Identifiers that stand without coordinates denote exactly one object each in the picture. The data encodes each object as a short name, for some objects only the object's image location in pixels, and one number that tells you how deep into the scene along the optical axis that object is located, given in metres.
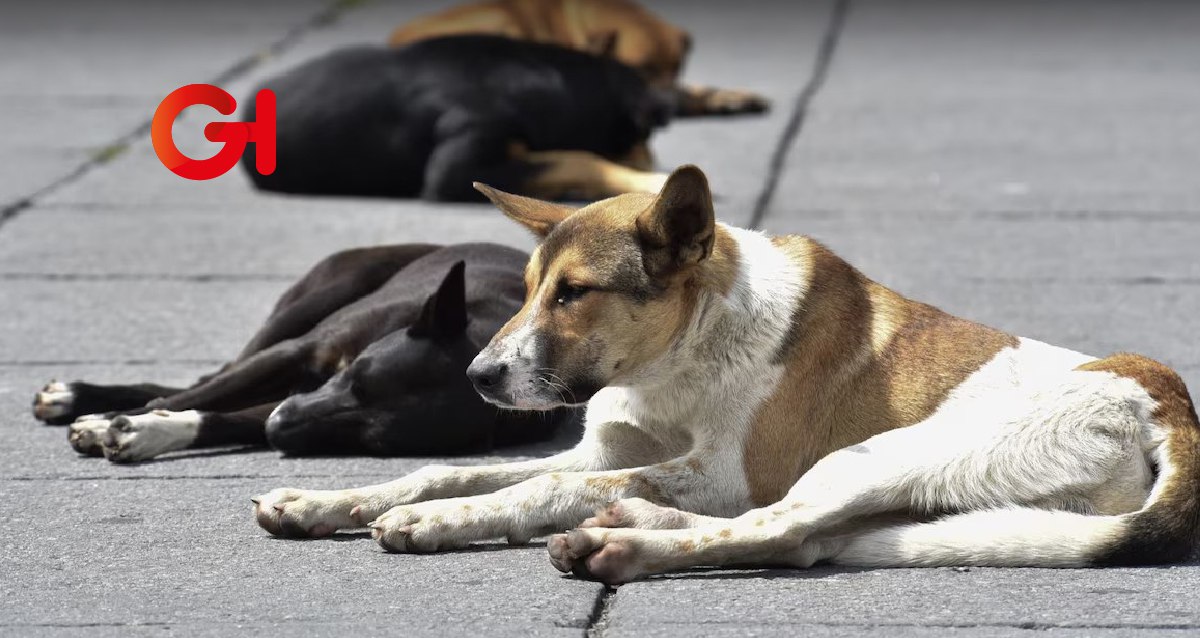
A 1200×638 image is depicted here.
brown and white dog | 9.37
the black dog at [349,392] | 12.18
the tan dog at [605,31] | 24.36
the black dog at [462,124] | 19.67
